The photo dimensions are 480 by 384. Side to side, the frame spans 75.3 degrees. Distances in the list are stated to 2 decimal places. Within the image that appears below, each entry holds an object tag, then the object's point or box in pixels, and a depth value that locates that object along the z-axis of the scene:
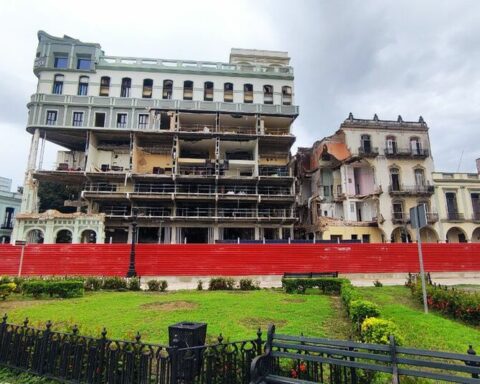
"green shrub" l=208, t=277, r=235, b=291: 17.05
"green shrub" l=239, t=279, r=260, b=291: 17.12
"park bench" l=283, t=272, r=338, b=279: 17.67
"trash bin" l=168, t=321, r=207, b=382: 4.08
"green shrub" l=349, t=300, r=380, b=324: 7.09
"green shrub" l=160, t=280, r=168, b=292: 16.62
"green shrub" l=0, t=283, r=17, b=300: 12.20
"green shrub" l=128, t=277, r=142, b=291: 16.69
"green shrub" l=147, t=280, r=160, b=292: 16.61
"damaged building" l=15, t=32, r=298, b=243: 36.41
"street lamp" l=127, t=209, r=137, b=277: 18.77
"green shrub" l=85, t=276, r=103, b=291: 16.25
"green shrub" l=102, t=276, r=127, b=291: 16.59
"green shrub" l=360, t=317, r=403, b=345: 5.20
